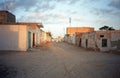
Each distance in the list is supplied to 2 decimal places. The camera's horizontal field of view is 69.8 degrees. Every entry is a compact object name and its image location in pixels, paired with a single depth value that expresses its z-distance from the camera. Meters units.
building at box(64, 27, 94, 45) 44.24
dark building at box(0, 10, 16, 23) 24.84
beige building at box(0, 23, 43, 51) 12.91
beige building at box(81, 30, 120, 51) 13.55
